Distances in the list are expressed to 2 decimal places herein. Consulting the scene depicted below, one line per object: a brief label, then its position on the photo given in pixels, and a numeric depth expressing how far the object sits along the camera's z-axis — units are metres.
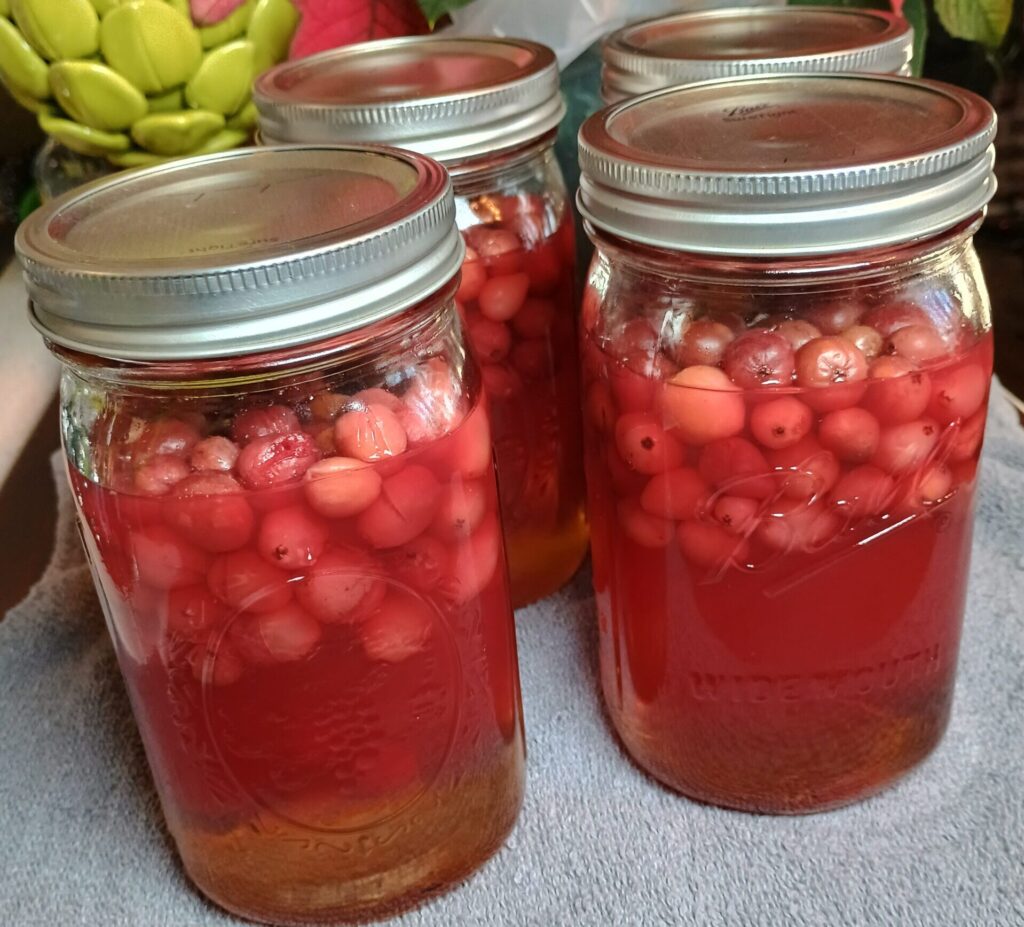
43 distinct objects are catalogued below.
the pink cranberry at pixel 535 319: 0.53
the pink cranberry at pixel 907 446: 0.41
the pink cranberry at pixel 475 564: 0.42
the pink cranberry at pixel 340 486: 0.37
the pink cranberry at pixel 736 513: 0.42
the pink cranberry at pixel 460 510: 0.40
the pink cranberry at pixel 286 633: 0.38
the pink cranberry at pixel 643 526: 0.44
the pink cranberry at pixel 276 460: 0.36
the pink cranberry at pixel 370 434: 0.37
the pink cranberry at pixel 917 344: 0.40
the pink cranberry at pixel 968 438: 0.42
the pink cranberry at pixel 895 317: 0.40
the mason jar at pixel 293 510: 0.35
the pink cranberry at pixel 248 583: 0.37
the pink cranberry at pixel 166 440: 0.37
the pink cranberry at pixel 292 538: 0.37
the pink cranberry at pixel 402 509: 0.38
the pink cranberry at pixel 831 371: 0.39
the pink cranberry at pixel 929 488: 0.42
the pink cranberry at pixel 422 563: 0.40
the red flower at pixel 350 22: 0.61
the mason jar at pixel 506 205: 0.48
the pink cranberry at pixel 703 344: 0.40
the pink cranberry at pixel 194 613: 0.38
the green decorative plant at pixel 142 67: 0.54
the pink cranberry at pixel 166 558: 0.37
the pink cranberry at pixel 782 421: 0.39
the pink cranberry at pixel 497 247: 0.51
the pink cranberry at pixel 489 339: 0.52
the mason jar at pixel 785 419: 0.38
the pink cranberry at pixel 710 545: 0.43
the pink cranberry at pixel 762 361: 0.39
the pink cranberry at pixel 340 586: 0.38
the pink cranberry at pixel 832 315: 0.40
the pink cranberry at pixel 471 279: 0.50
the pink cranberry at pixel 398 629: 0.40
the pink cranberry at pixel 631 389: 0.42
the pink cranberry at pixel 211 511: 0.36
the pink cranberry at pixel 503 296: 0.51
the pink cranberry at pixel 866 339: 0.40
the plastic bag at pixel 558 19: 0.60
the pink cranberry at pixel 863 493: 0.41
